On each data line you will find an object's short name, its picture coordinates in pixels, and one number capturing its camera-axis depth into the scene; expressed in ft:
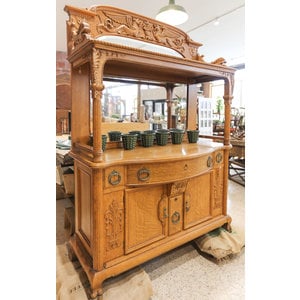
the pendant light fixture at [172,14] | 8.24
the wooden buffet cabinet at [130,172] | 4.65
